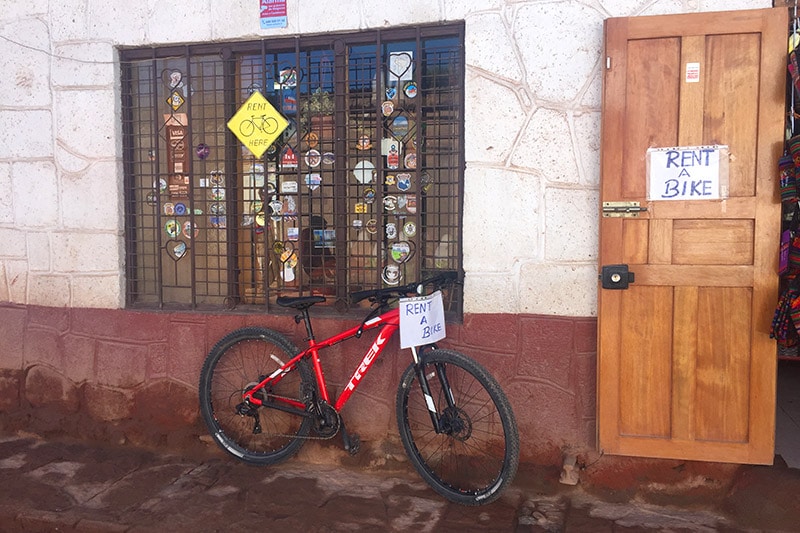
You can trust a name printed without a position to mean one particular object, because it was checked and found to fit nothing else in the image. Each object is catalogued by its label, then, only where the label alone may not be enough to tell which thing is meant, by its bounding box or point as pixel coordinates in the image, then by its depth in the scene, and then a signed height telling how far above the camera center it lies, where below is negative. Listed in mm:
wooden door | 3316 -96
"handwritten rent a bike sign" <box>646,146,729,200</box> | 3361 +310
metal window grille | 4027 +400
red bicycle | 3541 -1094
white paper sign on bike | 3525 -516
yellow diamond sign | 4203 +700
